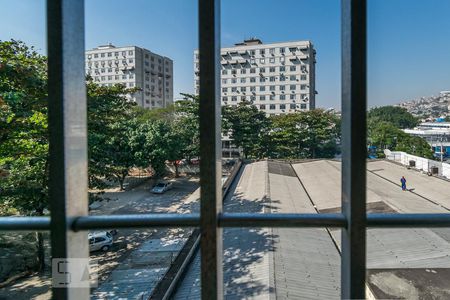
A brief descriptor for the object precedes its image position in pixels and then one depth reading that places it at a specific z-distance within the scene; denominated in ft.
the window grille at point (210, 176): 1.89
